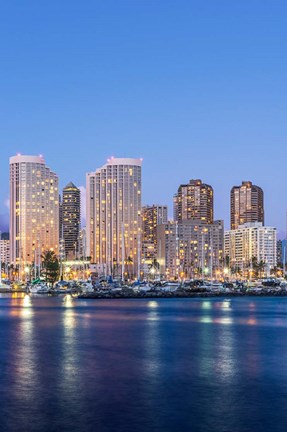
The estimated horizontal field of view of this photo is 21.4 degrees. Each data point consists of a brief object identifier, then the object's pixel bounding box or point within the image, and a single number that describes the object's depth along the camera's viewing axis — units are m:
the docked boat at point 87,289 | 194.56
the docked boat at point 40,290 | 197.00
